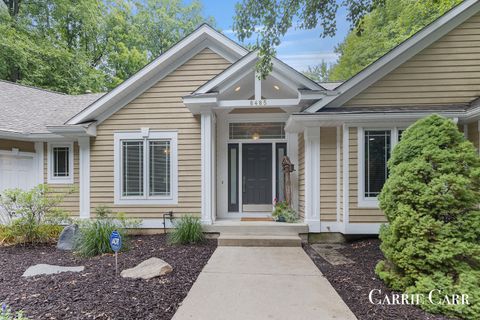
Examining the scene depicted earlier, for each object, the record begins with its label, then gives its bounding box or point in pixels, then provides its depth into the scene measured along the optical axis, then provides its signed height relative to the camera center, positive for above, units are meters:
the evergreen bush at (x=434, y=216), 3.06 -0.71
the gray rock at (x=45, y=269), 3.98 -1.69
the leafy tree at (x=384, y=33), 13.12 +7.56
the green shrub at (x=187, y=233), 5.75 -1.62
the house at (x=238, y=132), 5.80 +0.66
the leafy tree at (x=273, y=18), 4.86 +2.65
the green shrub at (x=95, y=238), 4.97 -1.51
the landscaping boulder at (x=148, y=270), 3.75 -1.61
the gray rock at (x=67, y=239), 5.39 -1.63
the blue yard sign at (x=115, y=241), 3.92 -1.21
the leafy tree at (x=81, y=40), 14.23 +7.65
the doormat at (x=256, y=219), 6.94 -1.56
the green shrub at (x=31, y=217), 5.66 -1.29
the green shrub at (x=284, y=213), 6.43 -1.33
